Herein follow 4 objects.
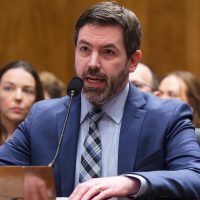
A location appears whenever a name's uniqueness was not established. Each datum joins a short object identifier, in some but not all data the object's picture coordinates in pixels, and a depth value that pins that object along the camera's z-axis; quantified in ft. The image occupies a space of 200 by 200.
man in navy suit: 16.24
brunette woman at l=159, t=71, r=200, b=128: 30.09
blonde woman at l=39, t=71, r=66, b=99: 33.81
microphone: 15.20
